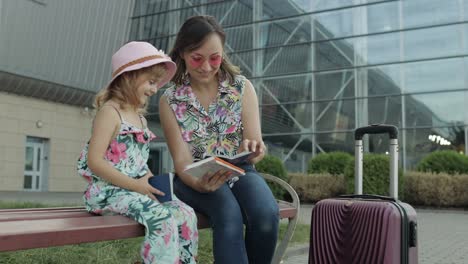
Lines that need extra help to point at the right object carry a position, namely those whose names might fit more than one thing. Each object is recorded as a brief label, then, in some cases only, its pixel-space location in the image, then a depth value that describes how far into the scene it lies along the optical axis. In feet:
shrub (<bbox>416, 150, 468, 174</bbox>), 47.75
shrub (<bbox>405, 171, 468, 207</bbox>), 44.62
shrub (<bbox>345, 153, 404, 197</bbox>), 43.57
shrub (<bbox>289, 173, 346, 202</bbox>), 49.08
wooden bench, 5.62
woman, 8.10
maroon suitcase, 7.96
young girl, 7.18
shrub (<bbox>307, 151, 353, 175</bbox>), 51.26
